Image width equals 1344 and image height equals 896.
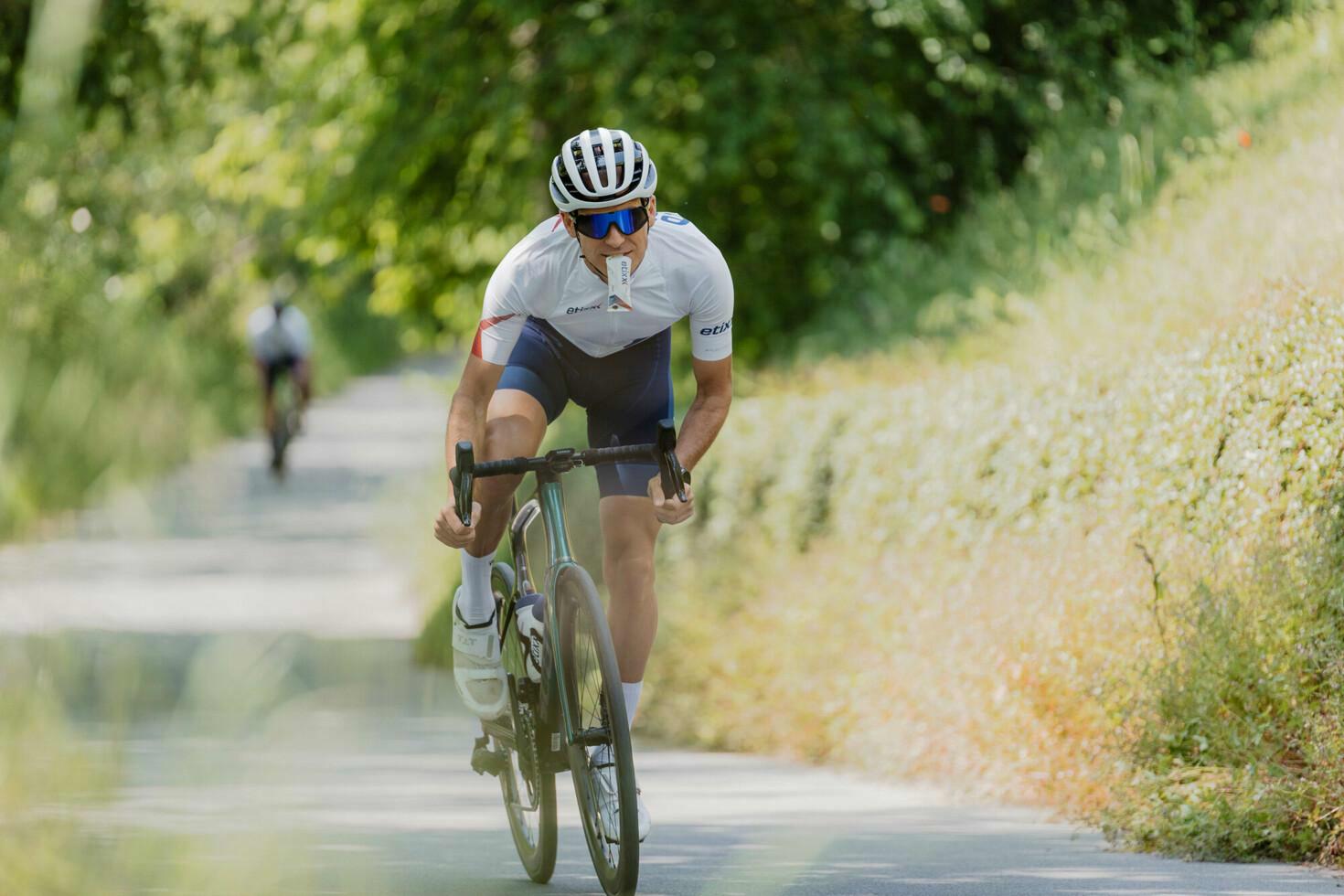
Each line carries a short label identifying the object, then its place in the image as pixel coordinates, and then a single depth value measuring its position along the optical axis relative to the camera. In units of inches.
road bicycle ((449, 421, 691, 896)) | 442.9
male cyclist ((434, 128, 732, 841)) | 467.2
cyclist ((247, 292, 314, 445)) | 1827.0
